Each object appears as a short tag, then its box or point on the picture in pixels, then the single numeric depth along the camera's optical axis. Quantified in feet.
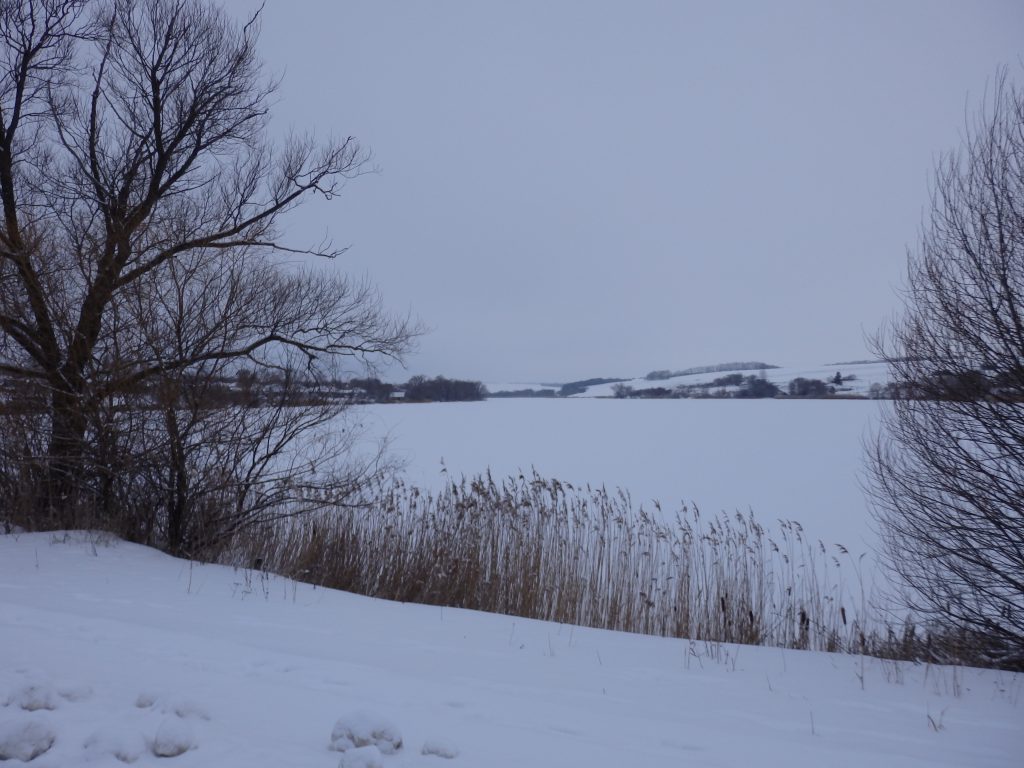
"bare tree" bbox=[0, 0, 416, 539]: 22.76
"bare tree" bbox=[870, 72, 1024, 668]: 17.74
